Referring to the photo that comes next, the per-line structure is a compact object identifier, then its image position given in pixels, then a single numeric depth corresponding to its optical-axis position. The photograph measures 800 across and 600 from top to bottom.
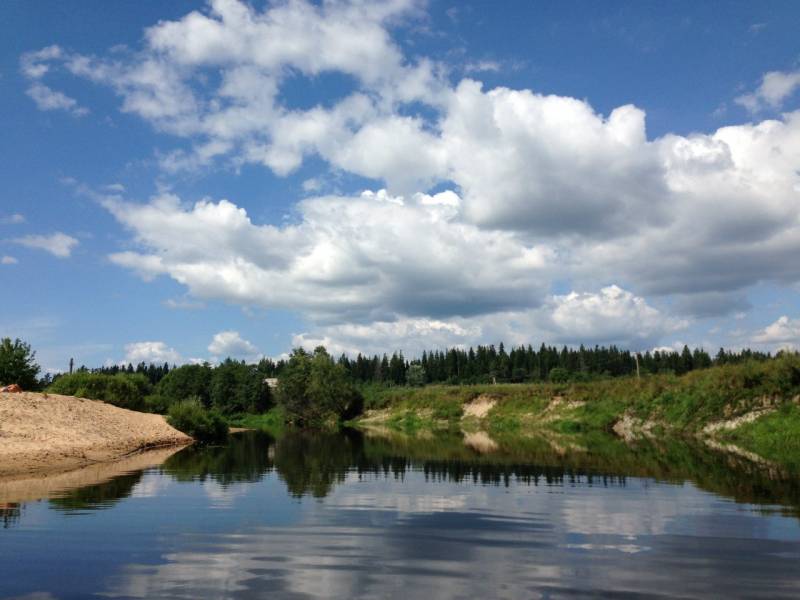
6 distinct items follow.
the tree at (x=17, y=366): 57.66
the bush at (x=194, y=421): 52.59
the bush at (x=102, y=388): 55.68
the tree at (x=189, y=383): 158.75
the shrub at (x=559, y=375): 154.75
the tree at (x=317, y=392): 106.88
